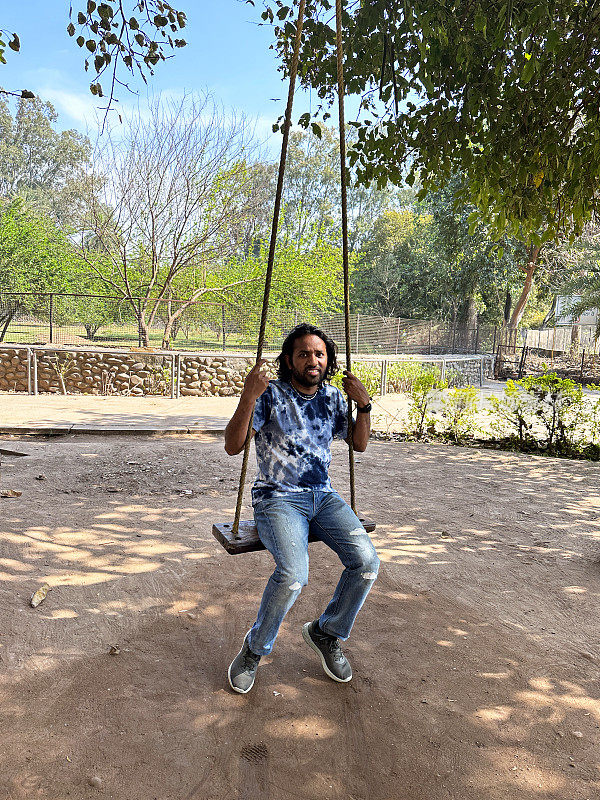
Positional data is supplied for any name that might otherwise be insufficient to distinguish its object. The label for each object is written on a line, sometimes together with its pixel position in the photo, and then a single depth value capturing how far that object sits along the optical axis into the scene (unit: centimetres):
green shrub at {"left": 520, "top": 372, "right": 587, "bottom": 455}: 774
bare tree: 1731
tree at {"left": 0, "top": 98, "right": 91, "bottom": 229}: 4991
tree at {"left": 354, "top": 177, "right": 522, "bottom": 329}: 2679
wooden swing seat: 265
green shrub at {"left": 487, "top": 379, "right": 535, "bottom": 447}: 794
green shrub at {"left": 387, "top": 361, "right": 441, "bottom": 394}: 1545
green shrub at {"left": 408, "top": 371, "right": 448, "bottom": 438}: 866
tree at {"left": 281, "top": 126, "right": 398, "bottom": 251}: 4791
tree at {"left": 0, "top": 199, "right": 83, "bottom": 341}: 2222
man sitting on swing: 254
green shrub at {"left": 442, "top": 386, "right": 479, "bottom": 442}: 859
